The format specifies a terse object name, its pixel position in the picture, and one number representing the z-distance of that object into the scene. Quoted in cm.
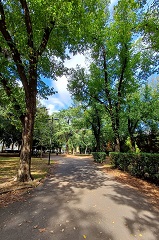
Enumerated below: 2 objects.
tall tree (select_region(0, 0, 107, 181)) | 600
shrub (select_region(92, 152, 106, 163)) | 1720
